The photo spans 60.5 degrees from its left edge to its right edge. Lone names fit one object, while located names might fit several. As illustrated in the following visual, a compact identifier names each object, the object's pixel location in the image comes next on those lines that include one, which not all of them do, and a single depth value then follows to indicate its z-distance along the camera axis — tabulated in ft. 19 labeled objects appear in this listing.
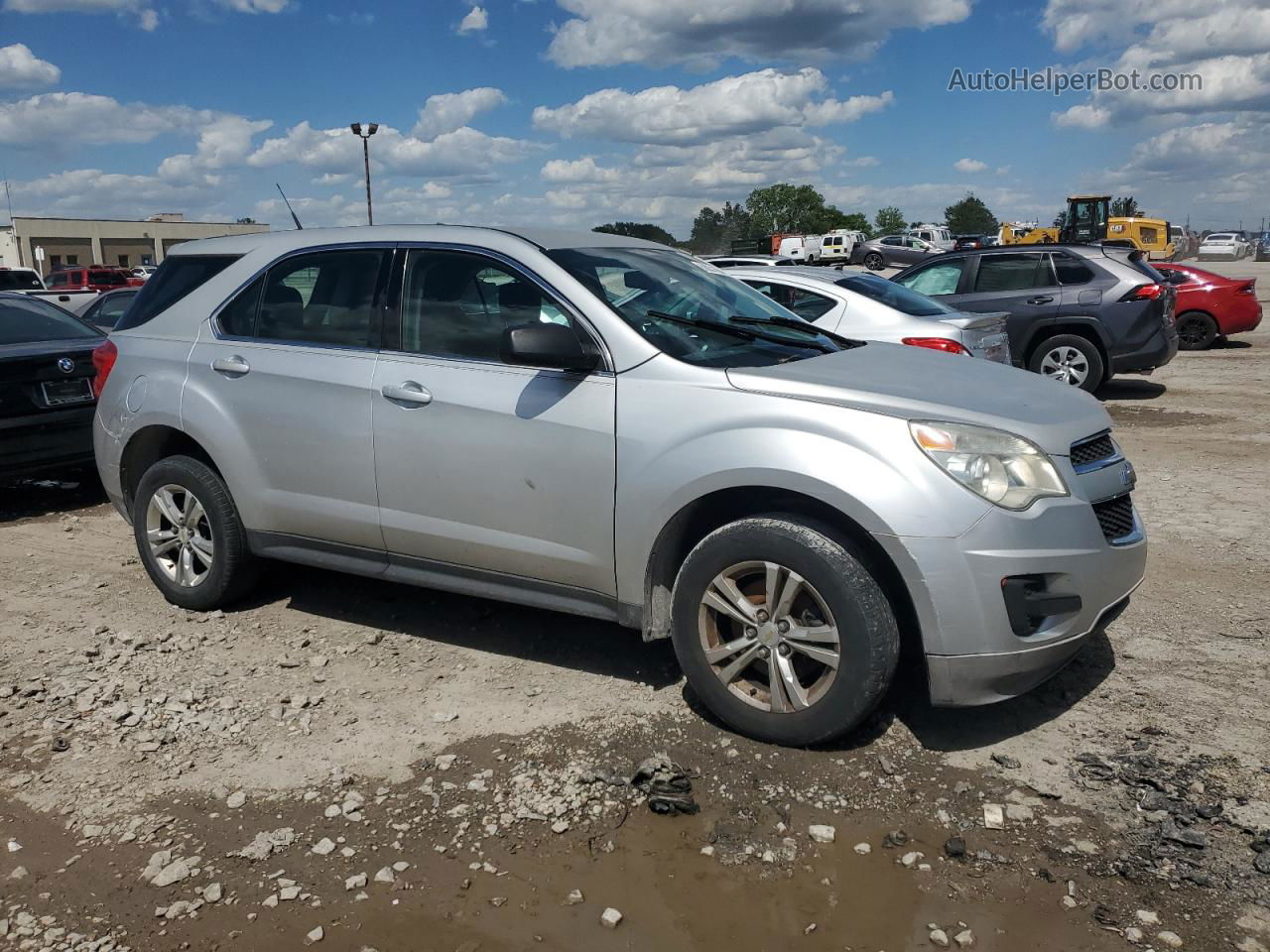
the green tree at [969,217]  364.95
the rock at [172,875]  10.47
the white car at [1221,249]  201.57
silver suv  11.79
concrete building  264.31
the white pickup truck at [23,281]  82.37
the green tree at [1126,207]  294.87
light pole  43.31
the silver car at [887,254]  156.04
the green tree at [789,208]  385.91
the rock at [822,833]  10.96
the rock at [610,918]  9.73
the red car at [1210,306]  54.29
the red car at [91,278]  112.76
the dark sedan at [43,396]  24.99
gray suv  37.91
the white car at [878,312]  26.91
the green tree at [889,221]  418.51
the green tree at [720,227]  202.63
